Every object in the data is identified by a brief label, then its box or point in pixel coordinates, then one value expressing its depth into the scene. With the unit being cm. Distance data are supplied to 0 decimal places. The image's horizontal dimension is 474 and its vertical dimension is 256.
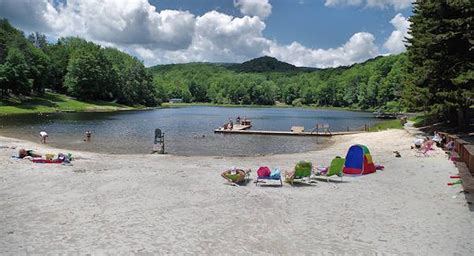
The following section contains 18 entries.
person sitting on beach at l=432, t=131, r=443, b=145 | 3134
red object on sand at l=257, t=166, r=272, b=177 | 1959
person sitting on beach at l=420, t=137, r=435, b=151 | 2922
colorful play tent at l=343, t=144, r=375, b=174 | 2223
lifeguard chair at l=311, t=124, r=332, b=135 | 5515
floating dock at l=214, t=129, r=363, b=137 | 5369
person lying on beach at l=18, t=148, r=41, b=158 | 2539
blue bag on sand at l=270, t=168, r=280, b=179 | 1950
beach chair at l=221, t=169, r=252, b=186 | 1930
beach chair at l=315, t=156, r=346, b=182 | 2070
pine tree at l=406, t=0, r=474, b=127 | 3341
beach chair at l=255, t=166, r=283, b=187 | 1952
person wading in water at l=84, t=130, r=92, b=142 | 4319
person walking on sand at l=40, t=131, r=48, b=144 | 3931
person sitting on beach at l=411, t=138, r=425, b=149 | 3033
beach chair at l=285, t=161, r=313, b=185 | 1959
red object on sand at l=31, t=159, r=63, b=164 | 2415
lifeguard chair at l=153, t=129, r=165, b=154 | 3416
